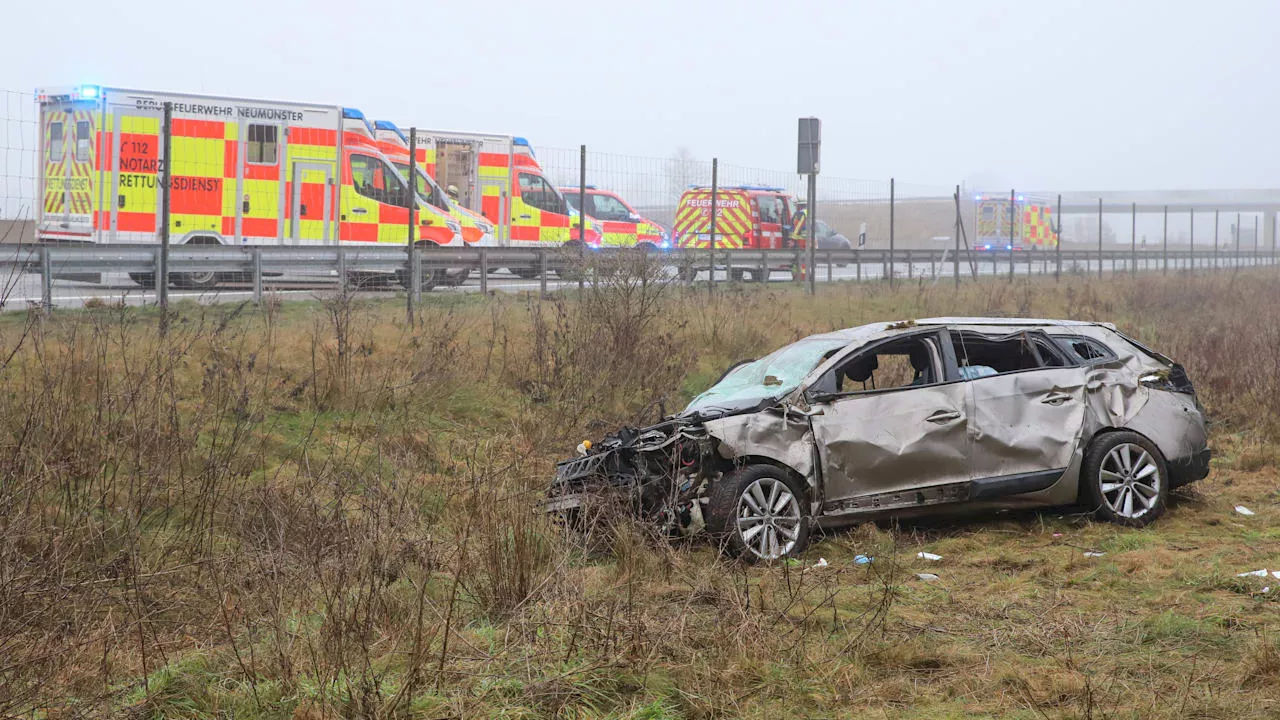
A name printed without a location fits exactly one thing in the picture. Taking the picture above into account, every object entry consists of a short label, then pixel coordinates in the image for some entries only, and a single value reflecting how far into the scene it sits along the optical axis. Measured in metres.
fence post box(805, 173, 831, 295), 19.59
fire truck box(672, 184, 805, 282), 29.08
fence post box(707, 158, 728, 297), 17.36
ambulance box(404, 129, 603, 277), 26.17
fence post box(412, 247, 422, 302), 15.08
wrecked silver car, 6.89
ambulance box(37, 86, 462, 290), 19.12
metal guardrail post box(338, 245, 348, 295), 15.42
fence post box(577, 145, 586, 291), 16.11
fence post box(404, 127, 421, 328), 13.23
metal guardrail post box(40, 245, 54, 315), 11.75
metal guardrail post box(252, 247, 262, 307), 15.38
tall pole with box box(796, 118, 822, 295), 19.83
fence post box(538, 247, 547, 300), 17.61
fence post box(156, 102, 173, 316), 11.15
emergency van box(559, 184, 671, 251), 26.83
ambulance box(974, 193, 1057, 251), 42.03
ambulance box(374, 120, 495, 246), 23.08
